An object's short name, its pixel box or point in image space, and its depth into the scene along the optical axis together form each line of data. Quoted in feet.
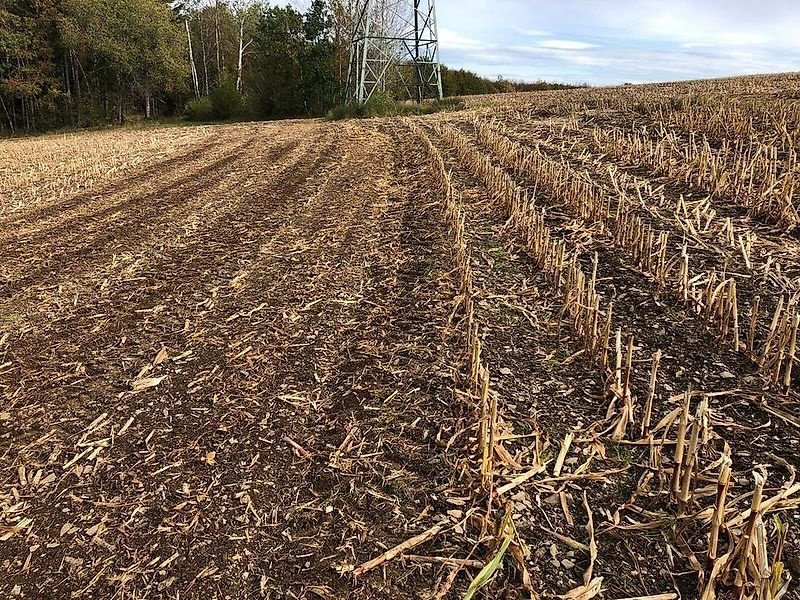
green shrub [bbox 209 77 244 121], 110.22
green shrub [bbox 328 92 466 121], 72.84
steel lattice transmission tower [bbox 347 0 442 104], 76.28
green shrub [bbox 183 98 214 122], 114.73
